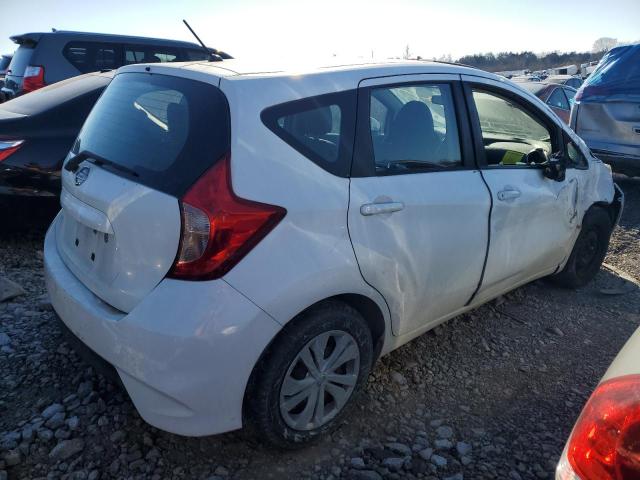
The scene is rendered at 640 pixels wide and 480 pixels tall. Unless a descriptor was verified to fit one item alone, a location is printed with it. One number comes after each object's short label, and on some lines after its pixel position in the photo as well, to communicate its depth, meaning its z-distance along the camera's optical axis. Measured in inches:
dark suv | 277.0
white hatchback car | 73.8
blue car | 254.7
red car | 374.0
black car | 147.7
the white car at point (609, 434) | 48.4
